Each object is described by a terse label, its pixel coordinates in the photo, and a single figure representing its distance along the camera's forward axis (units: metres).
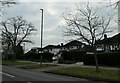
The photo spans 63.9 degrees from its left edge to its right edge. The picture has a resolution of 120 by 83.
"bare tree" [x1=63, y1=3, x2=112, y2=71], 10.08
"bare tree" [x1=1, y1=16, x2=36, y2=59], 25.65
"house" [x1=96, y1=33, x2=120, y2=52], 23.03
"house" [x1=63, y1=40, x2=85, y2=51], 37.13
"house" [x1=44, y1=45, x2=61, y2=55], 44.87
